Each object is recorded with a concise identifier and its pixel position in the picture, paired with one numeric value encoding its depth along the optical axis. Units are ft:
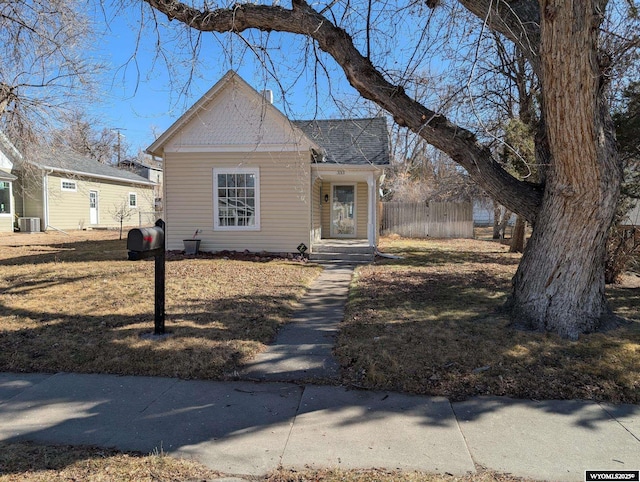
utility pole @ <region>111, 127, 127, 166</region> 161.89
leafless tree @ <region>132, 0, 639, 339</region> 14.26
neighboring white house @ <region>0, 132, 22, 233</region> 66.69
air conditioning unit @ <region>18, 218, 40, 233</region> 69.46
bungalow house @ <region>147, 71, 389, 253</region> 41.37
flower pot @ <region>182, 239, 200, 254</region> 42.22
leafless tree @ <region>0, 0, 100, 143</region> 31.99
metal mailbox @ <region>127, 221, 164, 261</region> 15.37
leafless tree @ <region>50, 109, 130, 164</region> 42.29
